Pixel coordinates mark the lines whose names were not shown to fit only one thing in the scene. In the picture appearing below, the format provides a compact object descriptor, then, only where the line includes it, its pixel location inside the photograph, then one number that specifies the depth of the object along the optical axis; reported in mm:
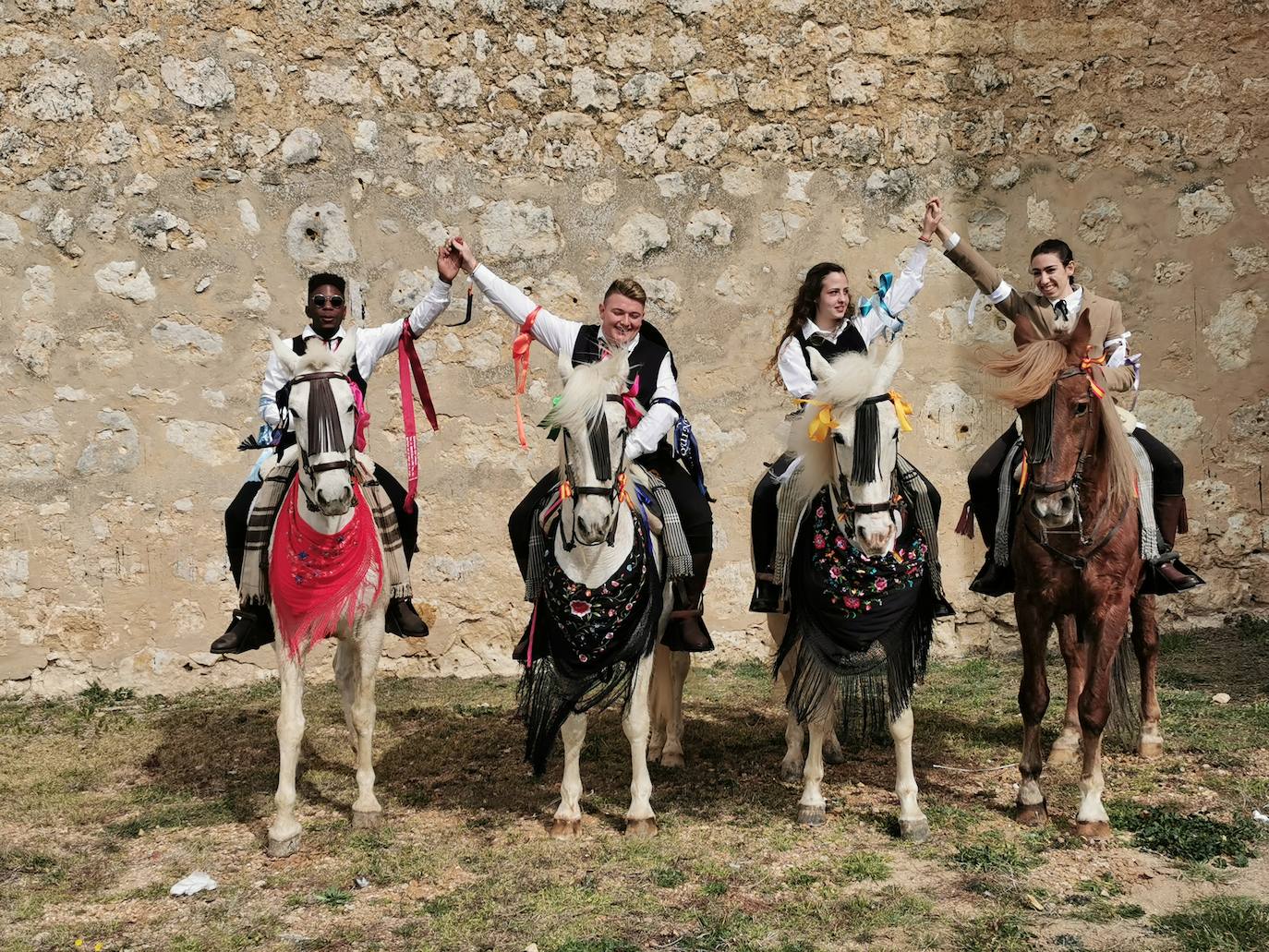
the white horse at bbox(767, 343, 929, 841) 4379
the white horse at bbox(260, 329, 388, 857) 4461
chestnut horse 4492
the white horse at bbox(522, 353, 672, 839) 4352
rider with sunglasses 5203
